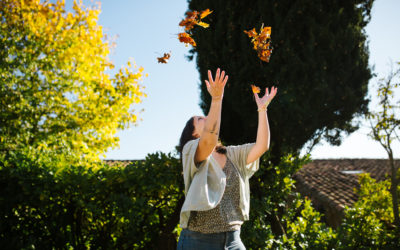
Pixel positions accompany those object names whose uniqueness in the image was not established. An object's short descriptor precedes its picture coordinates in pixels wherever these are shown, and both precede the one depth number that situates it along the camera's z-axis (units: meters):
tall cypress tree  5.35
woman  1.89
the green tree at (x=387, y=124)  4.75
